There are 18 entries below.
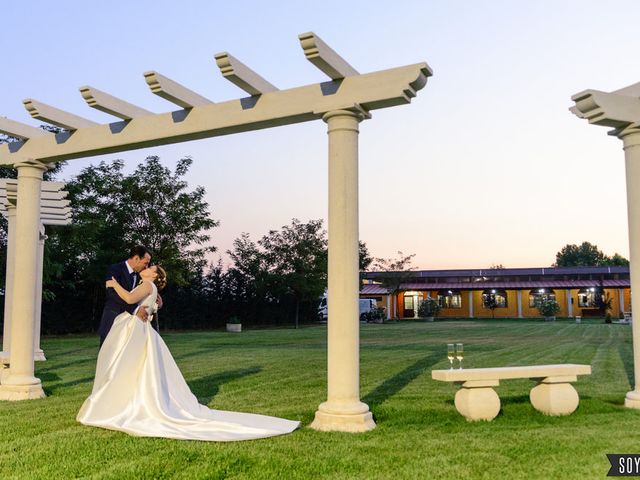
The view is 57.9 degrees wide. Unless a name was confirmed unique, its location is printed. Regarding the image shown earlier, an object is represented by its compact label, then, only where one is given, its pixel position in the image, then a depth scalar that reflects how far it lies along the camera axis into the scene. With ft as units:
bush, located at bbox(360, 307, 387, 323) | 138.21
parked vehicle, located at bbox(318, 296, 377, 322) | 134.41
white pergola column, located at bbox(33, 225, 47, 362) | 37.44
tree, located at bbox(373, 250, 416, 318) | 146.20
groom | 21.41
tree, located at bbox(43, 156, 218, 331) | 88.43
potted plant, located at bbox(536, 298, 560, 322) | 138.72
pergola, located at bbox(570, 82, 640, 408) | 20.98
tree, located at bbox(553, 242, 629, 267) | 321.52
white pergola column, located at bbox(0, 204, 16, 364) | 36.11
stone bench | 19.47
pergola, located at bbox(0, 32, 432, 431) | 18.15
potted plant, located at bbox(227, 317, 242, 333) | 100.99
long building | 160.15
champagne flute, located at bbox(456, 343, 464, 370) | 20.83
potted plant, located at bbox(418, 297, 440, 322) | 147.91
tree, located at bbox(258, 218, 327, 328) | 114.42
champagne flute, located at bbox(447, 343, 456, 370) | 20.85
